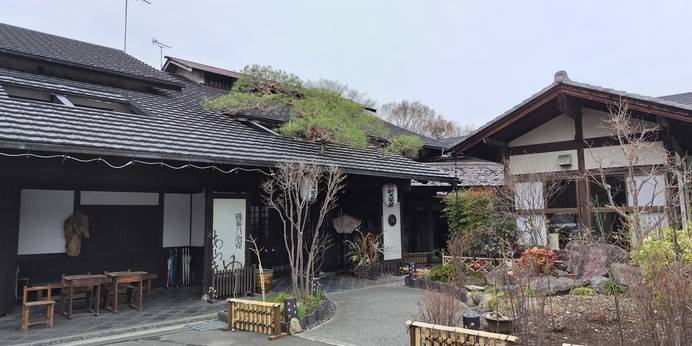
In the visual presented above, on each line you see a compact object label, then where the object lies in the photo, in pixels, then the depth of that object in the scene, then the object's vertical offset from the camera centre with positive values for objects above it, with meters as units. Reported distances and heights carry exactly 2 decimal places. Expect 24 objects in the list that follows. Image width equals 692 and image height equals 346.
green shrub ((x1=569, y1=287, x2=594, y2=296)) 7.82 -1.30
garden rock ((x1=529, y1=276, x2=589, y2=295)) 8.20 -1.22
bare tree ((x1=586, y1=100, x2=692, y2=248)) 8.90 +1.03
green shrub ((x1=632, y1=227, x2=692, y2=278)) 4.57 -0.42
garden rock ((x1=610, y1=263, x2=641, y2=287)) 4.54 -0.62
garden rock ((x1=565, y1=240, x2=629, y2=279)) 8.38 -0.78
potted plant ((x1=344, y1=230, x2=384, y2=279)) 12.12 -0.91
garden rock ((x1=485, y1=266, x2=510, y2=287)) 5.70 -1.08
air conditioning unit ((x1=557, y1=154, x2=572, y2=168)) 10.34 +1.26
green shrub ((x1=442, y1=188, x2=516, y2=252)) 11.42 -0.02
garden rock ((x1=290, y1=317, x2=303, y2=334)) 6.67 -1.54
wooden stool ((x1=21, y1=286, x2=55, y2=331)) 6.77 -1.30
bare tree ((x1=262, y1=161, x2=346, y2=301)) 7.87 +0.67
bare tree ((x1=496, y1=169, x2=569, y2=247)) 10.33 +0.52
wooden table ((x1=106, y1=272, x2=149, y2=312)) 7.99 -1.00
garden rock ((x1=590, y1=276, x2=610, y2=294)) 7.82 -1.19
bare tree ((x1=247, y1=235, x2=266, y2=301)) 9.82 -0.61
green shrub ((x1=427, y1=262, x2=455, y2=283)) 10.06 -1.21
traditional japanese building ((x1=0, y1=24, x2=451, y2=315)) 7.75 +1.05
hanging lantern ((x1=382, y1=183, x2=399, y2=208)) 12.49 +0.69
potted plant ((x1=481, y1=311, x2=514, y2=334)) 5.62 -1.31
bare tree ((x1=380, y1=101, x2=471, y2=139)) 33.78 +7.41
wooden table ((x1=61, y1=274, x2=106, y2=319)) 7.57 -1.01
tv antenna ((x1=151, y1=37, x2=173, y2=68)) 19.59 +7.66
